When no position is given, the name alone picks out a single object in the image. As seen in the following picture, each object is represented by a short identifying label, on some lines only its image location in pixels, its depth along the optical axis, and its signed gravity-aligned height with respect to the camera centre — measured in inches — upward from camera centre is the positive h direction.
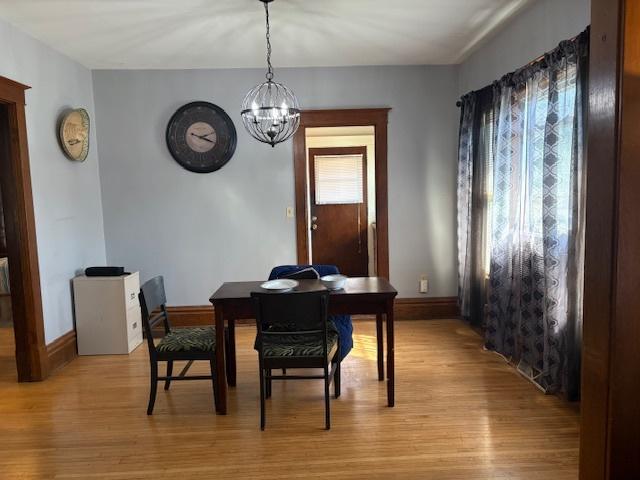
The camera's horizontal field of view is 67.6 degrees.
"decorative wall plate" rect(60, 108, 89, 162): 152.2 +23.7
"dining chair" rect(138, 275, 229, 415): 111.8 -34.2
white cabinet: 156.8 -36.3
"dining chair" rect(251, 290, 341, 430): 99.5 -32.6
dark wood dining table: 112.3 -25.8
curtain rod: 98.7 +32.7
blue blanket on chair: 126.3 -32.4
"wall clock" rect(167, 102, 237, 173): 177.2 +24.3
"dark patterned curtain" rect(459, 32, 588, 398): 104.8 -6.2
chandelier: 121.0 +24.0
